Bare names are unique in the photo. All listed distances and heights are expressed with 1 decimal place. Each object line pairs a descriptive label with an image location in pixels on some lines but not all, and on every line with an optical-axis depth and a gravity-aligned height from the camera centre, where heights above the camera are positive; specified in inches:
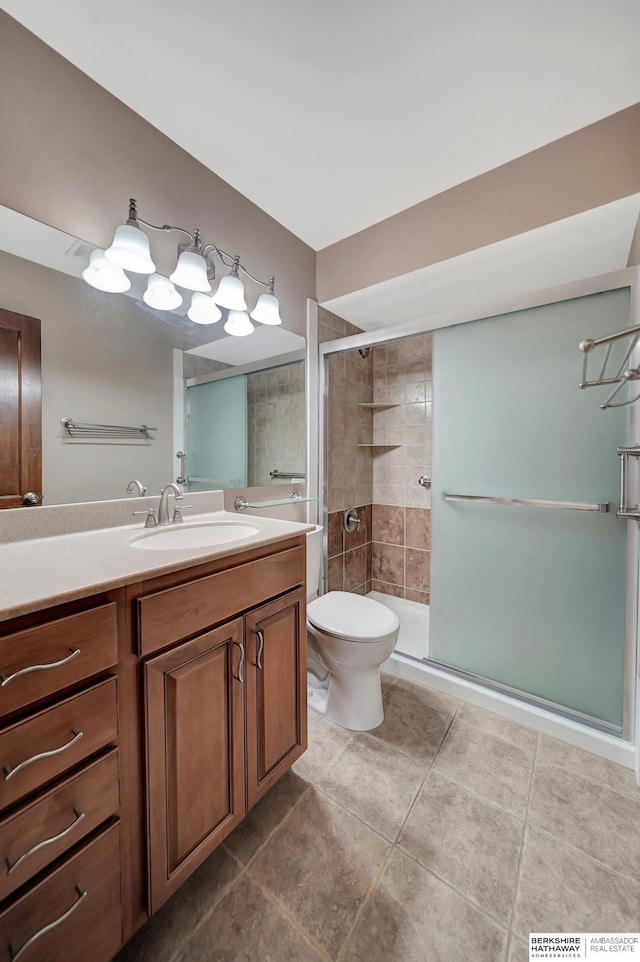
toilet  57.9 -30.6
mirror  42.8 +14.4
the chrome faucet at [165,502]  49.8 -4.2
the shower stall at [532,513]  56.1 -7.0
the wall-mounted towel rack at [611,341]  38.6 +15.1
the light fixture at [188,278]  47.4 +30.2
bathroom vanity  23.7 -21.9
